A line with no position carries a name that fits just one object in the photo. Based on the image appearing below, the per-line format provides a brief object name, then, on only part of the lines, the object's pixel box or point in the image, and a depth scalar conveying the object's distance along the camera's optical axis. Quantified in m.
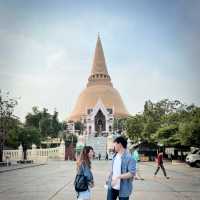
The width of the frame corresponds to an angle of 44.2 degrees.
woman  3.90
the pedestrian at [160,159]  12.15
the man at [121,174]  3.77
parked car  19.64
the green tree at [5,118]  22.10
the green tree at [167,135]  25.48
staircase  38.88
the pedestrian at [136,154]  11.37
